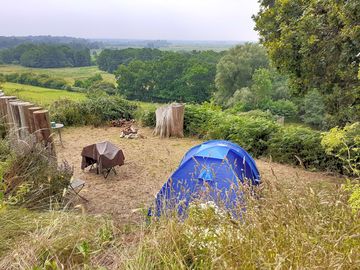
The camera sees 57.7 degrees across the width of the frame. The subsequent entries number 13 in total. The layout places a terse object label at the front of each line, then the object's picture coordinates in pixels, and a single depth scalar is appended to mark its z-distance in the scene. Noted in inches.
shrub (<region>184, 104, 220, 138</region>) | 356.8
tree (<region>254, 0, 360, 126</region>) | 199.0
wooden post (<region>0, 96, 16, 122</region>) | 220.2
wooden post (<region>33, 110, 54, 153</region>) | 169.9
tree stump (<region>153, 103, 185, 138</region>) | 356.5
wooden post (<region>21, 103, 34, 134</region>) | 175.9
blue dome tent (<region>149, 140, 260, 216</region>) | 158.4
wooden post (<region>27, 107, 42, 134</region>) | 173.5
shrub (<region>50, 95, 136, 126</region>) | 401.1
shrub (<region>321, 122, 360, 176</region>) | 123.6
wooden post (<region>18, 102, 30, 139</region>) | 175.4
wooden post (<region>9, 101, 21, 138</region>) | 187.6
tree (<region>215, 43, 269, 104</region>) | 1352.1
